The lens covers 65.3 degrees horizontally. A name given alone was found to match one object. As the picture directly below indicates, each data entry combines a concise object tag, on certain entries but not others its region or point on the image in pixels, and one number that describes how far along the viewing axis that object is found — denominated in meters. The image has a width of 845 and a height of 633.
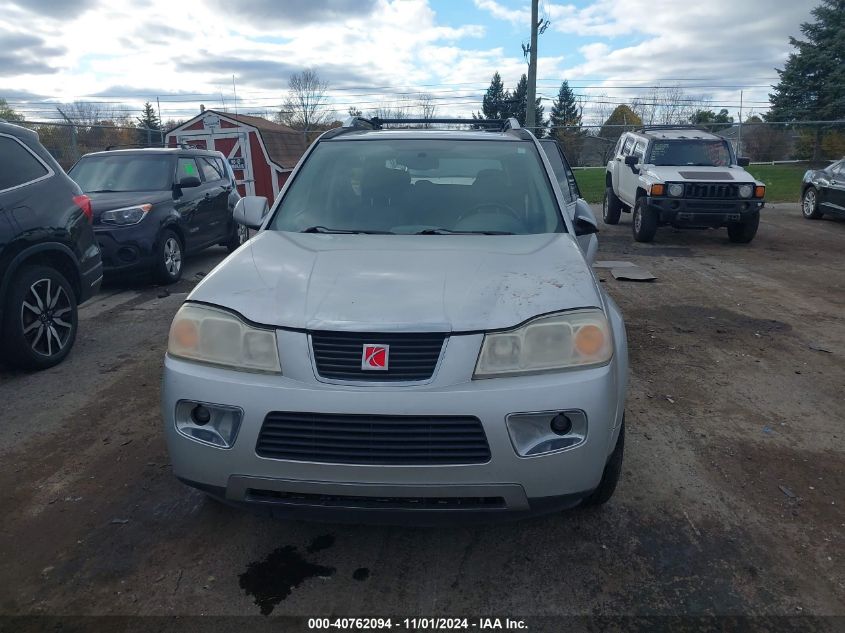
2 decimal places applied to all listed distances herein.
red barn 19.47
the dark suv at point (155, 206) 7.97
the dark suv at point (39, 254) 4.93
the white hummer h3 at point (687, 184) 11.10
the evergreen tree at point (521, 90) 56.88
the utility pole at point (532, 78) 23.12
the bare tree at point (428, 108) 50.27
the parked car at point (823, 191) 13.60
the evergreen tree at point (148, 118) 43.59
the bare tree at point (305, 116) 55.16
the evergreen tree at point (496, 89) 67.00
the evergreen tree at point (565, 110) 67.06
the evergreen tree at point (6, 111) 21.57
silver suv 2.36
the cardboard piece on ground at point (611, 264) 9.80
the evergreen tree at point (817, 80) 34.66
